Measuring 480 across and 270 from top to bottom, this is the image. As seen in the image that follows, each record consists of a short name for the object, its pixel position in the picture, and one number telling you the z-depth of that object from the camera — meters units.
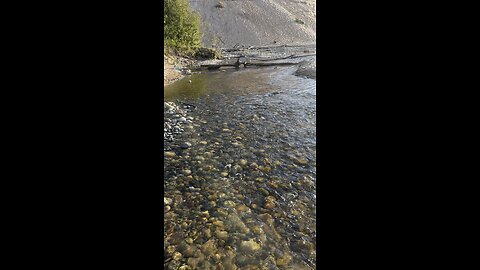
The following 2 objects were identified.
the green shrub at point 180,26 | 22.95
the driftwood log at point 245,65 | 20.90
